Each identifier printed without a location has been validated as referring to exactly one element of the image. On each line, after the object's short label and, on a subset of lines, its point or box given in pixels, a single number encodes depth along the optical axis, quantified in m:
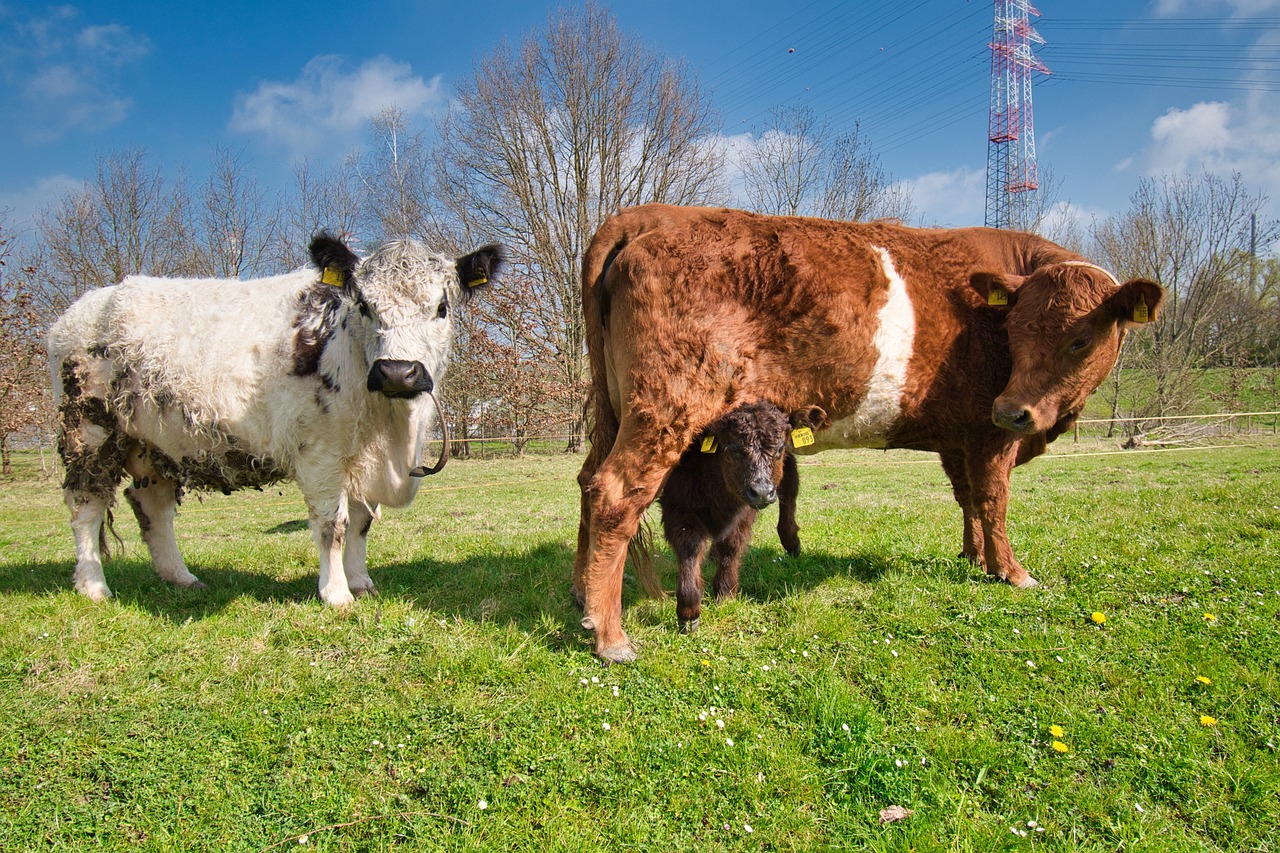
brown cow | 3.97
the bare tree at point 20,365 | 21.00
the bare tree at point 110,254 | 25.41
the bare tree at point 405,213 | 28.69
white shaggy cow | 4.66
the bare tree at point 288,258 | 27.12
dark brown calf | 4.11
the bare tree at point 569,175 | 27.62
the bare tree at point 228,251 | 27.06
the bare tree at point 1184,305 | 28.12
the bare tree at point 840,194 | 31.69
